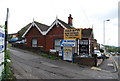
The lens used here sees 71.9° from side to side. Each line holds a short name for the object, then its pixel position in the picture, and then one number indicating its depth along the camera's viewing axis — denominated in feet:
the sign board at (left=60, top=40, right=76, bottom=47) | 36.93
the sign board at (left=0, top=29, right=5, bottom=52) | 12.87
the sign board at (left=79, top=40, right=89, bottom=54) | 43.80
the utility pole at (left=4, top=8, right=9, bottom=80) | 14.90
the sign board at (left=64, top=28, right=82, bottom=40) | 38.85
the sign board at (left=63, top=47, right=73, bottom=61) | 37.61
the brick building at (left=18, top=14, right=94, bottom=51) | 45.69
